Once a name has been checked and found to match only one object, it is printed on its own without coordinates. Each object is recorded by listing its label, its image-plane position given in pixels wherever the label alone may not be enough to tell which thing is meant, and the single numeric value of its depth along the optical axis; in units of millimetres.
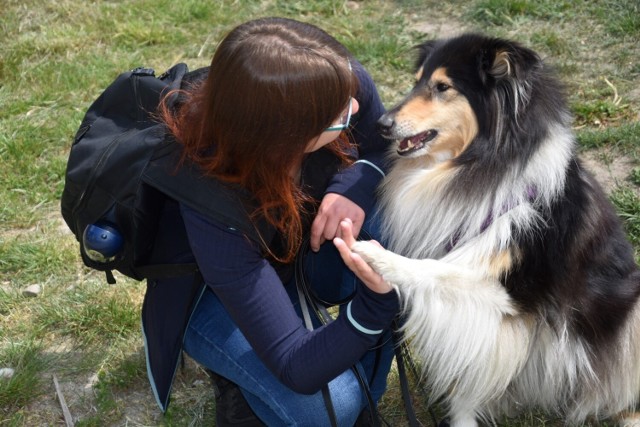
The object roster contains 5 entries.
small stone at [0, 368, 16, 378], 2650
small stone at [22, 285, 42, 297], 3031
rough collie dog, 1962
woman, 1749
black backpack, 1852
